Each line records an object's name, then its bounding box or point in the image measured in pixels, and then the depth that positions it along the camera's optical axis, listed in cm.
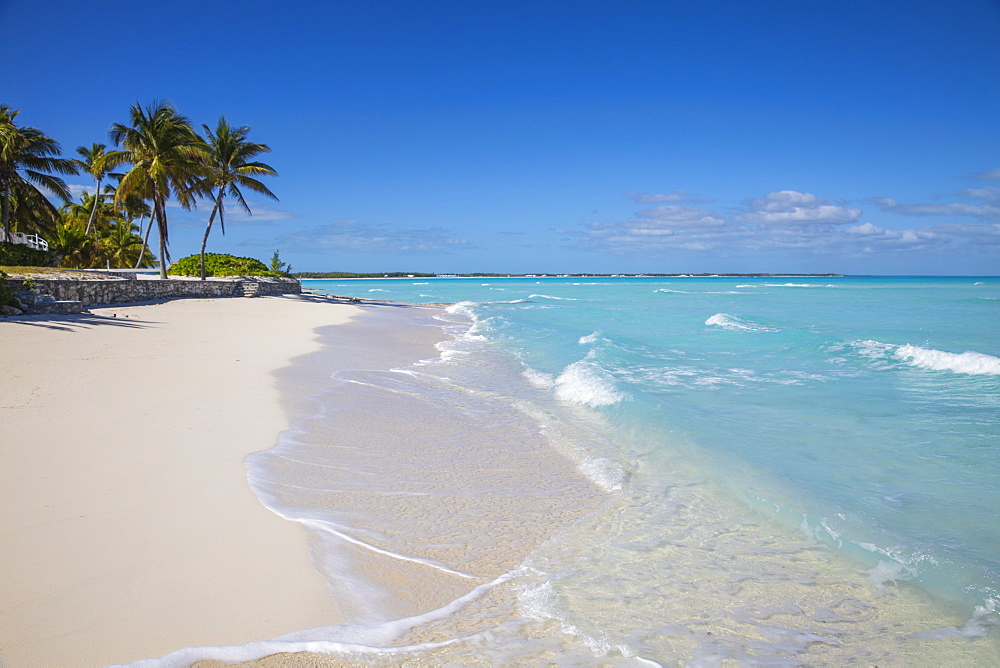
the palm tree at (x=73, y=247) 2852
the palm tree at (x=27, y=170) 2434
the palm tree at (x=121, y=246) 3778
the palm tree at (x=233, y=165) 3016
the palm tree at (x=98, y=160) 2528
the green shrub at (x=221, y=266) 3300
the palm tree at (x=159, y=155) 2467
